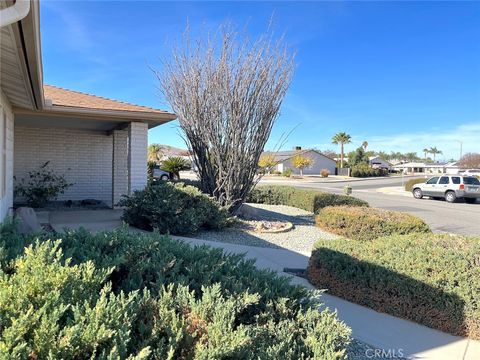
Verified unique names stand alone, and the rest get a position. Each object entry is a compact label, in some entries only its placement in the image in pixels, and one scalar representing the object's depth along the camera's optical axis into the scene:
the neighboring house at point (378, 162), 81.57
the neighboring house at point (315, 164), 57.12
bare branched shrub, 9.66
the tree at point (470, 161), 63.25
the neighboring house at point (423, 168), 79.76
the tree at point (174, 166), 19.34
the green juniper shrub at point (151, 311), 1.81
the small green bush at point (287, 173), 47.94
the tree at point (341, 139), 67.31
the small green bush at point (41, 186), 11.23
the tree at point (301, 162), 47.06
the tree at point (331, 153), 92.64
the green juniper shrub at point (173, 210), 7.91
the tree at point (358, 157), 65.25
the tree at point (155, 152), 41.78
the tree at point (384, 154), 110.95
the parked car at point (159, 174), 27.29
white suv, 21.58
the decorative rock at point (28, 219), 6.33
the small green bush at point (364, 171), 56.09
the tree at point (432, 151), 131.00
